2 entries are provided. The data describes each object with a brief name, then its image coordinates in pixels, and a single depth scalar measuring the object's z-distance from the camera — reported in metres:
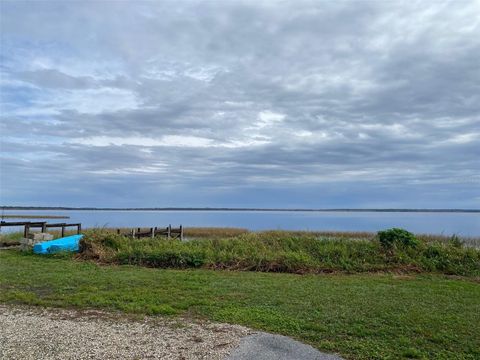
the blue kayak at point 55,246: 15.35
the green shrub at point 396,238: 14.13
